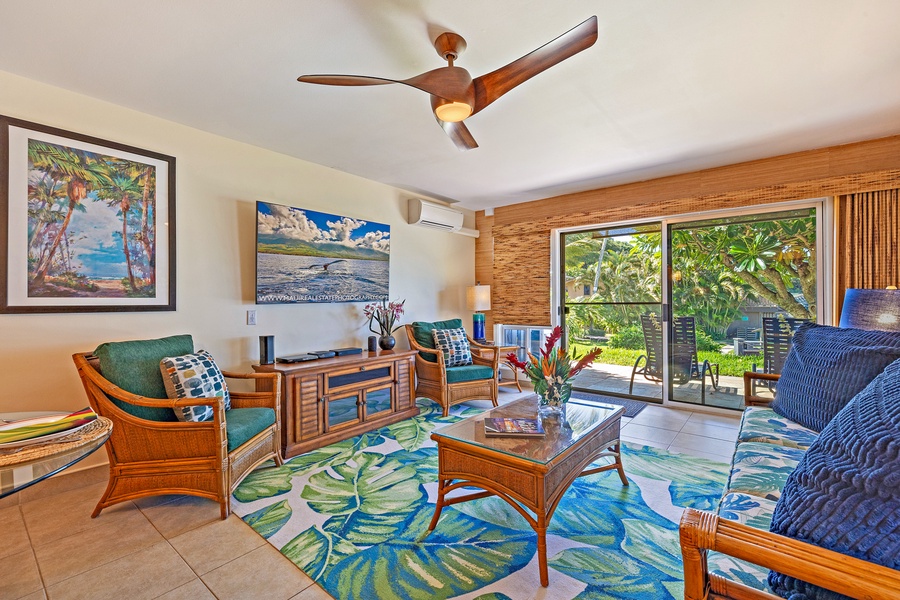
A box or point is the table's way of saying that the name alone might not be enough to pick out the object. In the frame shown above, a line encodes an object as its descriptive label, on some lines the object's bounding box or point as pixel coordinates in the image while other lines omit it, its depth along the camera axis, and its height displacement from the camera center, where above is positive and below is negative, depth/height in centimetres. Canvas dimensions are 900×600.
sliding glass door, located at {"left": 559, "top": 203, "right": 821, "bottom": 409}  370 -1
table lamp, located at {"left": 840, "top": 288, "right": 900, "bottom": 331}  218 -7
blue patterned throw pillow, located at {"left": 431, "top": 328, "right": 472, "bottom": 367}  429 -52
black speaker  316 -40
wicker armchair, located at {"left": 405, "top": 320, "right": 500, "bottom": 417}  396 -84
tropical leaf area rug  164 -117
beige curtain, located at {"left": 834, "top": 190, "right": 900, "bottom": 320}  305 +45
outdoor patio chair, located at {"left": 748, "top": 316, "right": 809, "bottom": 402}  367 -40
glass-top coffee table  168 -75
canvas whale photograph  338 +41
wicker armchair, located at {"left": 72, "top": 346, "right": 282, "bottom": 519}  211 -83
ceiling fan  161 +101
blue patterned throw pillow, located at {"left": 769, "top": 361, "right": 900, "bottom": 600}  78 -42
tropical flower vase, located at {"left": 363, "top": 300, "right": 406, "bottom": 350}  403 -19
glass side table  100 -44
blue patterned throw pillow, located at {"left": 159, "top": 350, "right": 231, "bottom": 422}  227 -48
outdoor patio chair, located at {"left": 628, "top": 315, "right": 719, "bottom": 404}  414 -62
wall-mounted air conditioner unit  464 +103
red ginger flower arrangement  221 -42
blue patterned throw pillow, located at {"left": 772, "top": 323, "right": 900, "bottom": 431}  185 -36
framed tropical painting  231 +50
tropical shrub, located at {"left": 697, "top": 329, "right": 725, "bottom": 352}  405 -46
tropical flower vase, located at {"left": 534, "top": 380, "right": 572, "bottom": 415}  222 -54
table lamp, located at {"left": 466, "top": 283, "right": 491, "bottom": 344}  524 +3
